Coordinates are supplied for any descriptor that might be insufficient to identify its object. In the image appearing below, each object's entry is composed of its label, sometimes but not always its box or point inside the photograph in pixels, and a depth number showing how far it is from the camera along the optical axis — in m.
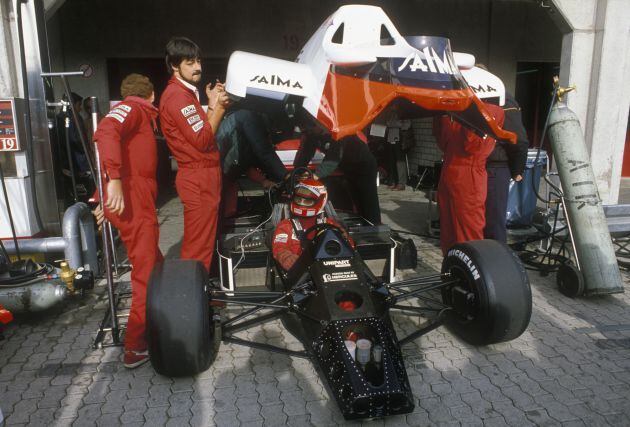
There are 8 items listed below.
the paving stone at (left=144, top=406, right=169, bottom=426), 2.50
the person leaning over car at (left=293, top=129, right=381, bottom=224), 5.19
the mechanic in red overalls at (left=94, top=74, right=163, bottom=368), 2.99
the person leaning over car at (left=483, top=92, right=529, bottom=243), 4.37
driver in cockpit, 3.39
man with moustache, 3.36
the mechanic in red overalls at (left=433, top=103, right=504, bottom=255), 3.98
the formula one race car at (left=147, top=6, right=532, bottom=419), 2.43
